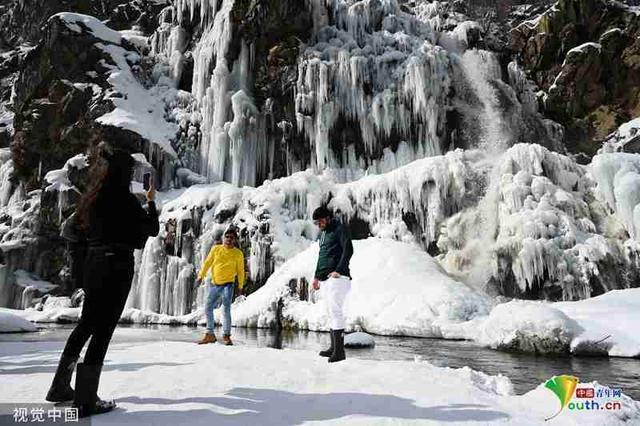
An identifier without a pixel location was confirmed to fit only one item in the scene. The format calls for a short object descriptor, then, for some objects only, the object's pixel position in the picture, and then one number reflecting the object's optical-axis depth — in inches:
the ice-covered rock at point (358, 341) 440.5
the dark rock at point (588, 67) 1121.4
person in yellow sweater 329.4
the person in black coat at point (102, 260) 135.5
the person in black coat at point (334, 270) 239.1
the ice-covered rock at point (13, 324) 553.3
